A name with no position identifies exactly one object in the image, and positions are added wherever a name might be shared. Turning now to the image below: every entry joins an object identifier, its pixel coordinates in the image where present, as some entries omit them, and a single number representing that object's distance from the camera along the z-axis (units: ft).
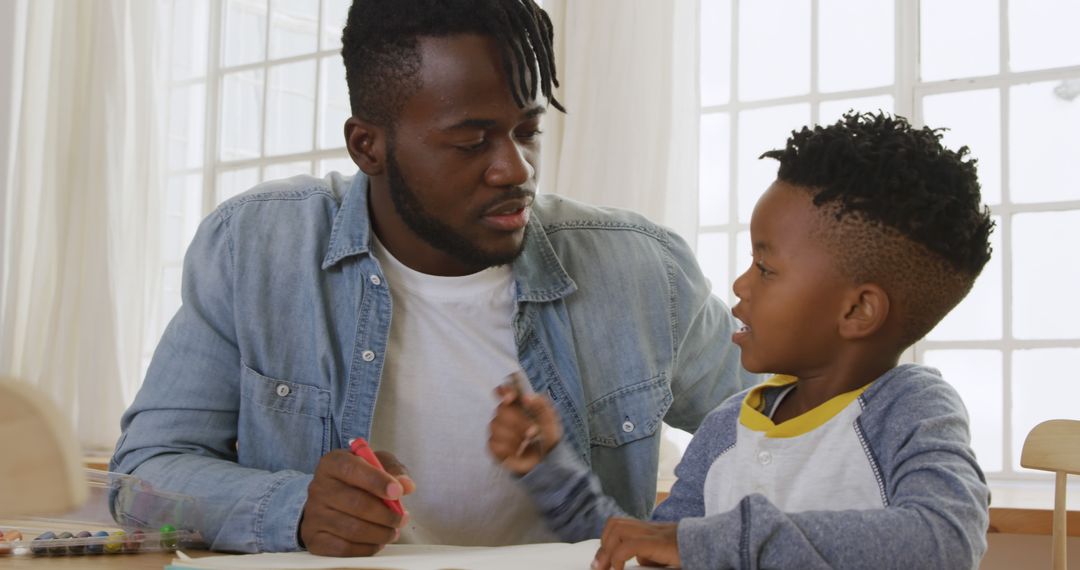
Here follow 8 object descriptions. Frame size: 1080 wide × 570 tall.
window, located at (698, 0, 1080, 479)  8.53
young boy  3.22
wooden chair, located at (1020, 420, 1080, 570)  4.47
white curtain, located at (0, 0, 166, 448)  13.41
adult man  4.44
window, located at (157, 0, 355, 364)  13.43
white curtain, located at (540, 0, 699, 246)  8.93
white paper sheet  2.93
